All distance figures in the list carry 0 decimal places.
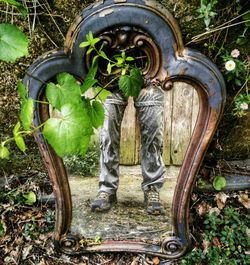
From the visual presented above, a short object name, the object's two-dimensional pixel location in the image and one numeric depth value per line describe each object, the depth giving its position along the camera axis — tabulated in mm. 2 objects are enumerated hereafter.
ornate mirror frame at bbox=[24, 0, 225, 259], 1396
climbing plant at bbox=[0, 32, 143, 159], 1185
